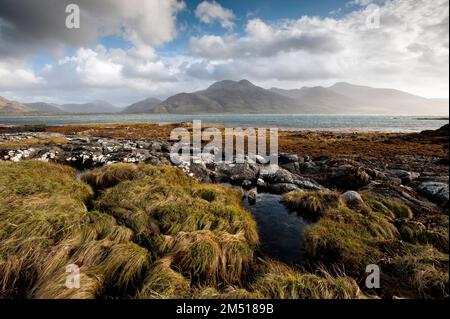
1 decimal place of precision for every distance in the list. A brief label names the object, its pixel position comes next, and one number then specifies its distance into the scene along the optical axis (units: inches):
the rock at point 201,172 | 554.4
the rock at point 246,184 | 532.2
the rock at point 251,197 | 434.0
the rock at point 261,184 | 516.9
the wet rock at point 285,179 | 510.6
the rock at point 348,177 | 501.0
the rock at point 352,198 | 372.9
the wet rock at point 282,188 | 484.4
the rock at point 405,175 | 482.8
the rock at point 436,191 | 321.1
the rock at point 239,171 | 572.4
